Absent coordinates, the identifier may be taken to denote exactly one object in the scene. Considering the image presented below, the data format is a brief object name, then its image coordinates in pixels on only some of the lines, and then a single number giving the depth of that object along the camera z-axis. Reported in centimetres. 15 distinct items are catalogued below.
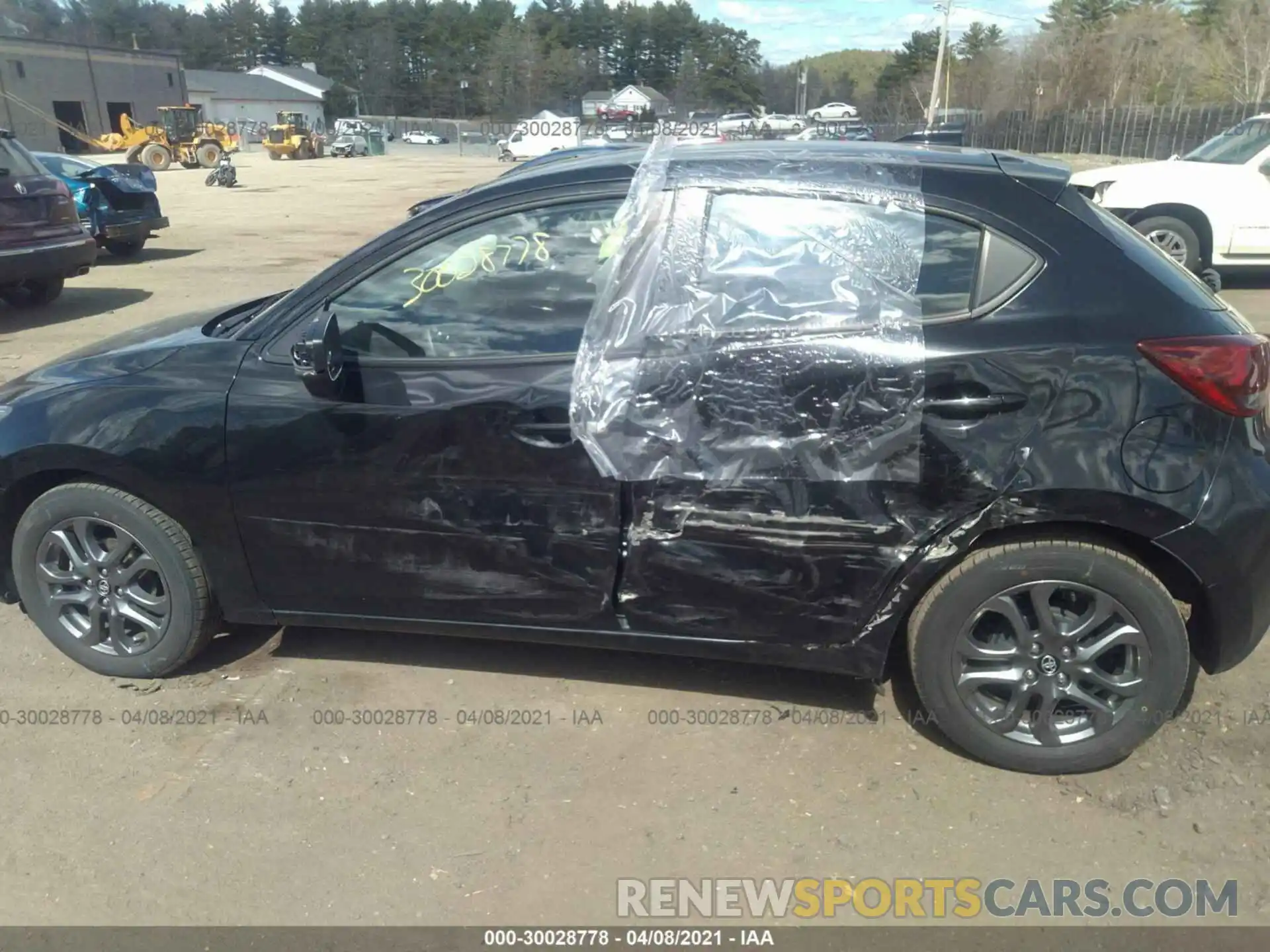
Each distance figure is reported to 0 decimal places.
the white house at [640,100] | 3610
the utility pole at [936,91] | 3812
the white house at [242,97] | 8594
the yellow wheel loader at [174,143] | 4212
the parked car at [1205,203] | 1030
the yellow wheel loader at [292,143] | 5519
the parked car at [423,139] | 8138
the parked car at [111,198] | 1327
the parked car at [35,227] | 930
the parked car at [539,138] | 3666
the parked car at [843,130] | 1869
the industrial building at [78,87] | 5809
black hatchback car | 273
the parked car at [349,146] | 5994
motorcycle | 3095
